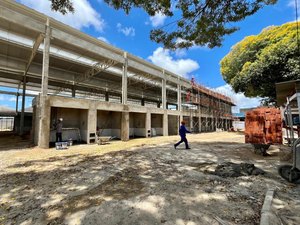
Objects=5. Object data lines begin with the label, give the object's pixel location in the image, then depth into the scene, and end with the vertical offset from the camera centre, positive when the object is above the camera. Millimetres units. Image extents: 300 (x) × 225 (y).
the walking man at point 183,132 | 9259 -539
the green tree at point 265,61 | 11518 +4924
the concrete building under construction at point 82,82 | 10203 +5027
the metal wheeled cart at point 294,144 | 3988 -511
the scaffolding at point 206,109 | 24141 +2382
